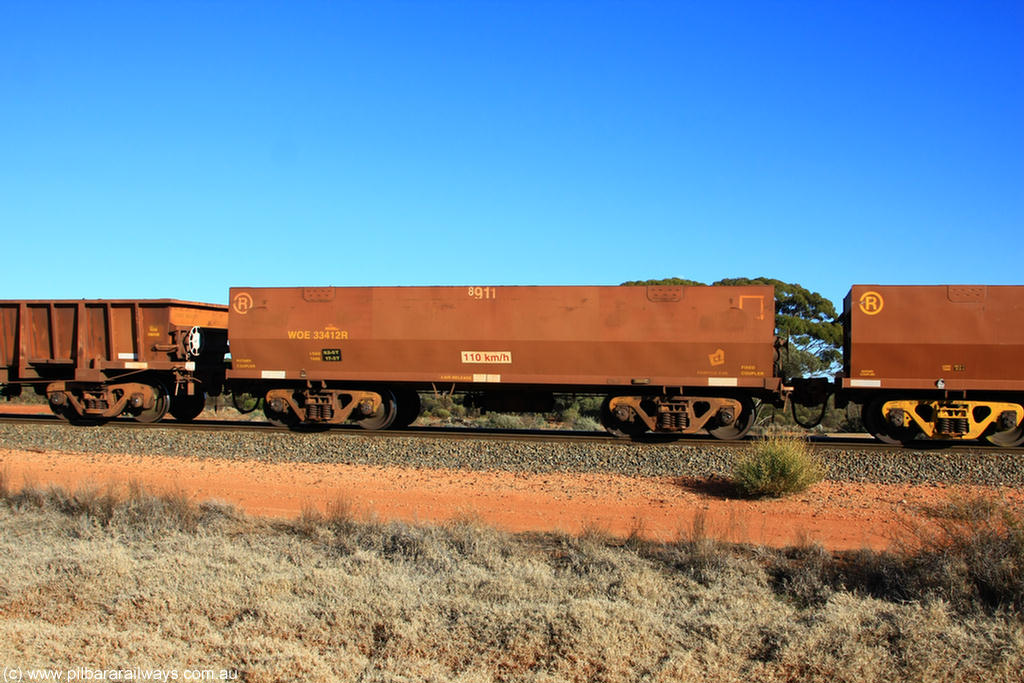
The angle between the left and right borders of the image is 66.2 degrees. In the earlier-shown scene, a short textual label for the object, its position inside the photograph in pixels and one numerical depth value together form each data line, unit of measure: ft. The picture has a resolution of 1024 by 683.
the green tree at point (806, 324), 93.81
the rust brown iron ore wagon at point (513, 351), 49.73
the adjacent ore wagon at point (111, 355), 56.85
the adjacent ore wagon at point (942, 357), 46.98
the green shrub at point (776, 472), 35.91
